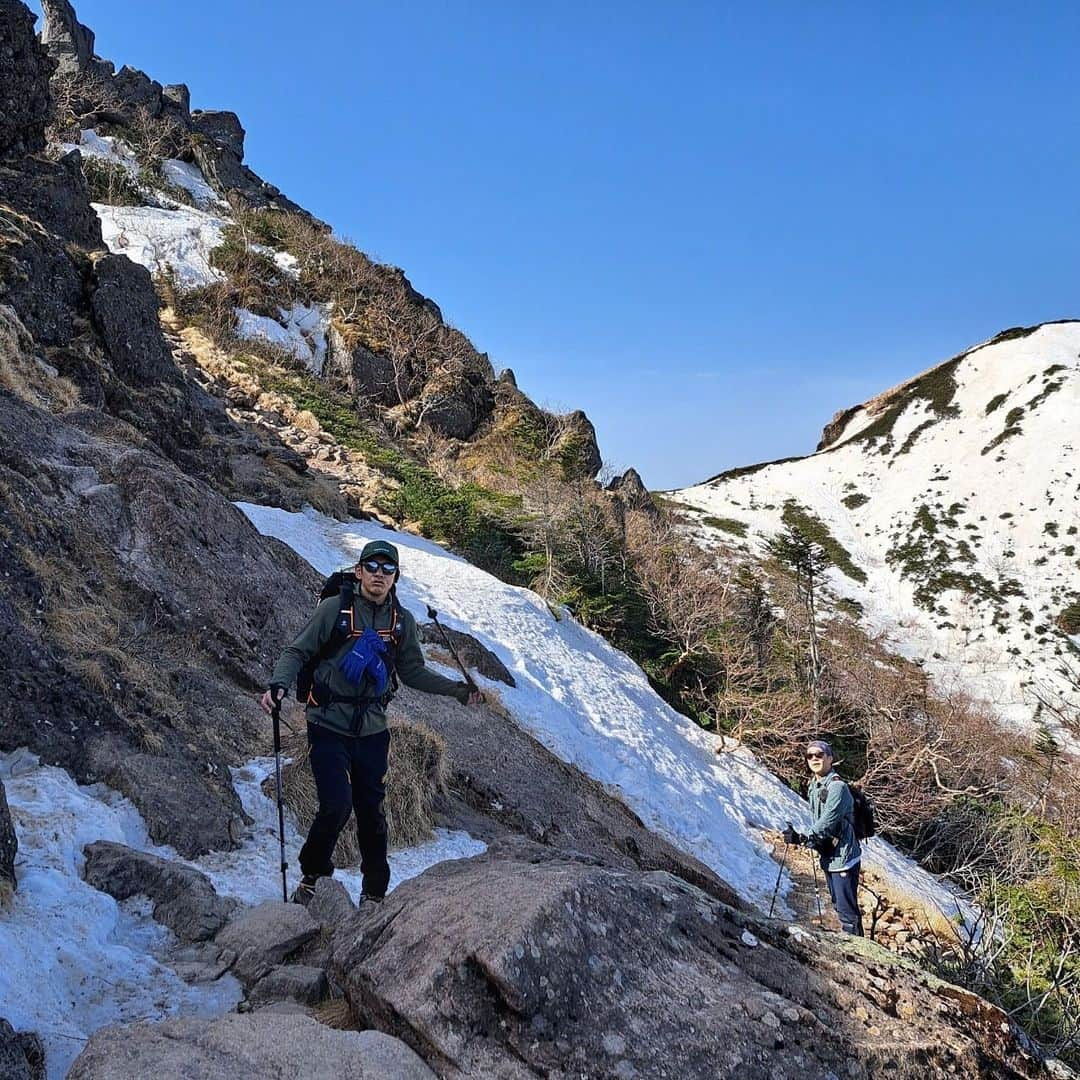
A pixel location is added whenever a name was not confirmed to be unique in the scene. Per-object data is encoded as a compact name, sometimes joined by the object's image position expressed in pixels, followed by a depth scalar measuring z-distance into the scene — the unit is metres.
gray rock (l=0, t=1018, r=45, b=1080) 2.08
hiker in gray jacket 6.46
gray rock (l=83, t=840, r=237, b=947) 3.64
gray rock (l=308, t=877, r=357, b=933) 3.79
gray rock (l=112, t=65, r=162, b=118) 42.19
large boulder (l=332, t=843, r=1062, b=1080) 2.21
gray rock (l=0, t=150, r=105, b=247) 12.91
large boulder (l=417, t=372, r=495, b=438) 28.28
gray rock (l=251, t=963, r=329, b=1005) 2.89
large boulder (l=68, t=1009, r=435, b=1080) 2.09
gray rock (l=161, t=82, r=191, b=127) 45.53
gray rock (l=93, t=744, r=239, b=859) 4.54
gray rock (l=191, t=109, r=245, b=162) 51.38
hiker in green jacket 4.10
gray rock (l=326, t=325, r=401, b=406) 27.88
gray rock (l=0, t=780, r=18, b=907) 3.10
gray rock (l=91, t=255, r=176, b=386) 12.45
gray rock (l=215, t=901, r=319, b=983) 3.21
